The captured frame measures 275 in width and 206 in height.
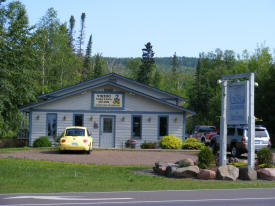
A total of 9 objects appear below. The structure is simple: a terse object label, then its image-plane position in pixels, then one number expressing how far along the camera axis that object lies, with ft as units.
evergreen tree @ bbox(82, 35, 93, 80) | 302.60
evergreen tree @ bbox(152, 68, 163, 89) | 317.44
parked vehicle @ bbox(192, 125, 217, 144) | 138.73
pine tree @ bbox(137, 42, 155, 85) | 268.21
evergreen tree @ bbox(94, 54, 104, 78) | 287.69
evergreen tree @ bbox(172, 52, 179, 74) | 405.47
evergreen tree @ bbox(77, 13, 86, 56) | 331.98
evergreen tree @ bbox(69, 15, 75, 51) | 319.23
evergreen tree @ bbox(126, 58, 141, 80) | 338.91
